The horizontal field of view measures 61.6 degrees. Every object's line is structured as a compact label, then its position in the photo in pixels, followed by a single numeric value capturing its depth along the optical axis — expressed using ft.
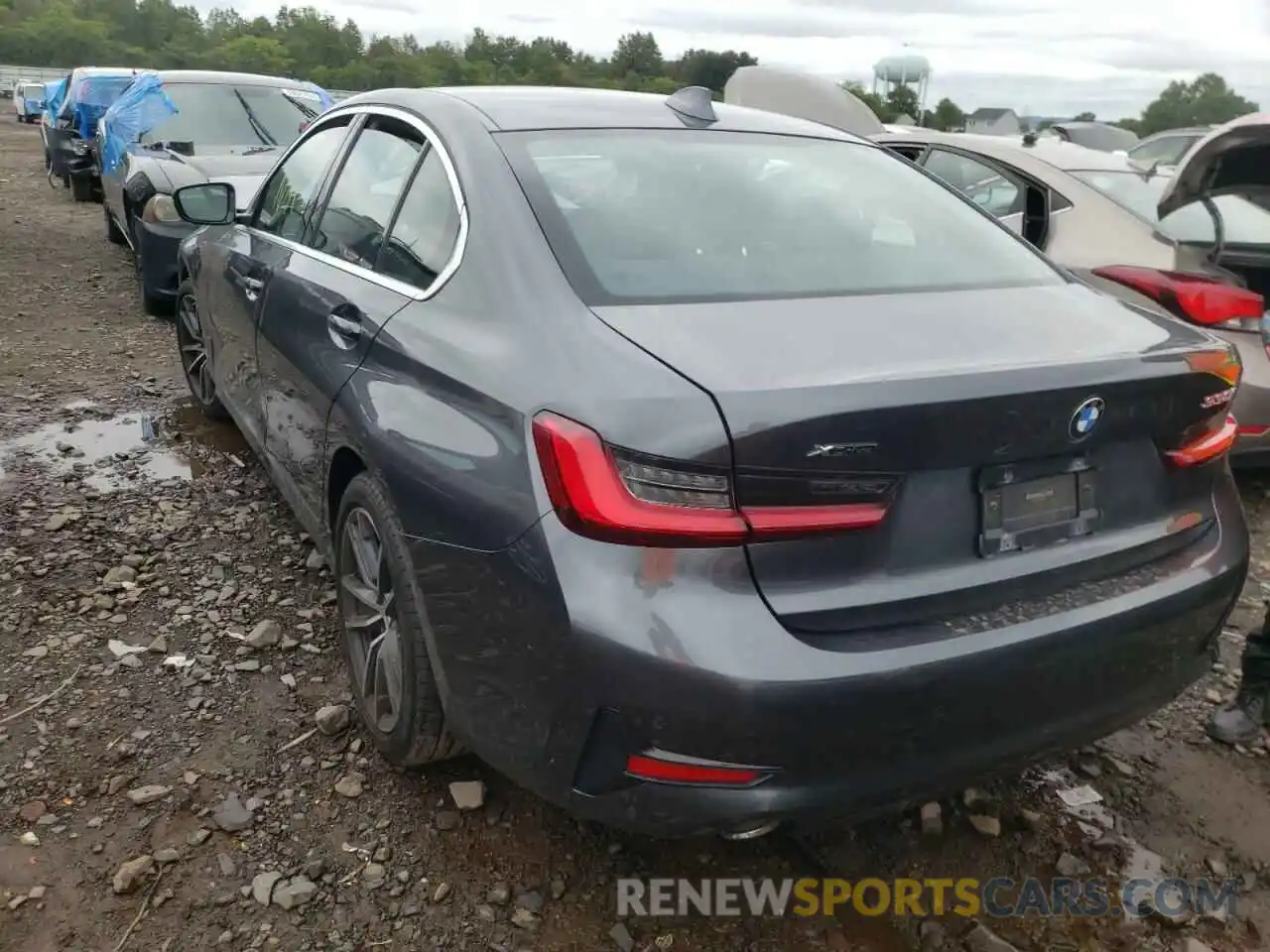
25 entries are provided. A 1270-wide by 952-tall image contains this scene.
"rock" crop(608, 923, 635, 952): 7.20
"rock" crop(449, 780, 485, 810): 8.43
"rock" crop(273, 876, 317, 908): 7.46
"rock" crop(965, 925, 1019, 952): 7.16
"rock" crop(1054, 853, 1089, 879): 7.97
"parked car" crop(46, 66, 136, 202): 41.55
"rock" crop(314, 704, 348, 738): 9.41
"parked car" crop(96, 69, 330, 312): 22.22
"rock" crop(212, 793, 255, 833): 8.18
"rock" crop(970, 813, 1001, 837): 8.36
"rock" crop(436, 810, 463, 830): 8.25
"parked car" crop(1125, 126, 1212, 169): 47.55
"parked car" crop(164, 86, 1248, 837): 5.76
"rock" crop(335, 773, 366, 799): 8.60
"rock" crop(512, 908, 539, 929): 7.34
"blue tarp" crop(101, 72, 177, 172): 26.22
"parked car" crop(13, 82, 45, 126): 109.61
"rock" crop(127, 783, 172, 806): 8.45
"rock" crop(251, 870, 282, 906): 7.49
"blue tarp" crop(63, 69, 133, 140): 40.95
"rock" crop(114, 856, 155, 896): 7.53
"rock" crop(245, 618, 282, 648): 10.77
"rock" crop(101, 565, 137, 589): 11.81
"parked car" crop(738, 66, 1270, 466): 13.34
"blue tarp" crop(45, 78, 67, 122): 51.11
